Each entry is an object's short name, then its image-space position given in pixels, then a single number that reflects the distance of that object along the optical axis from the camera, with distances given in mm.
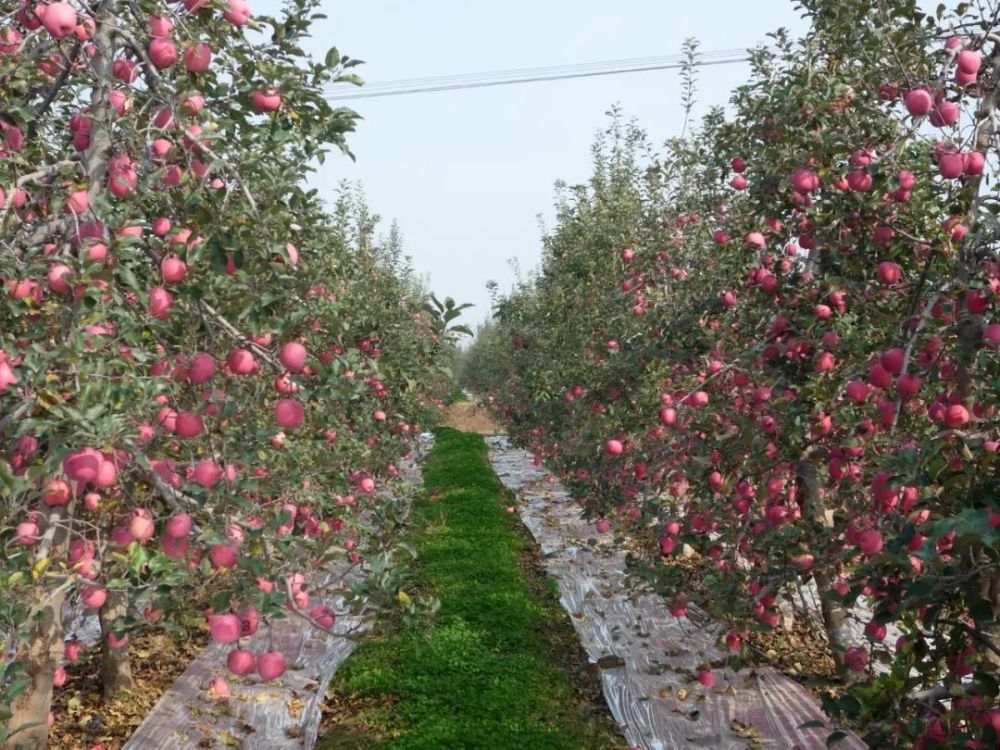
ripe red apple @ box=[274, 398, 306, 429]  2506
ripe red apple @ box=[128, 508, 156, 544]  2402
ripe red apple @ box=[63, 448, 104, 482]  2115
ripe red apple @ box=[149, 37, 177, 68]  2580
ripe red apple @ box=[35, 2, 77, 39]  2418
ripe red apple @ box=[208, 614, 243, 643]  2283
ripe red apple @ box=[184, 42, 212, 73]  2566
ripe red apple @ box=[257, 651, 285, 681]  2536
